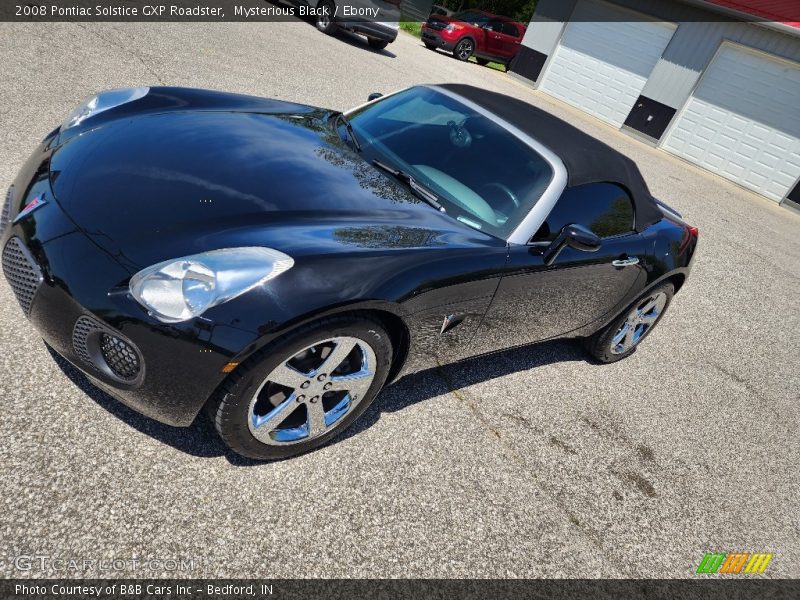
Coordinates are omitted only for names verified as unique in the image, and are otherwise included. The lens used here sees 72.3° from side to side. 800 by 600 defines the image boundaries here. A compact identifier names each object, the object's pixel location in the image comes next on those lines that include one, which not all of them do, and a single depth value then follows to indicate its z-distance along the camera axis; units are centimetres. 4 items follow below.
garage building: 1327
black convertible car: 196
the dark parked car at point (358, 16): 1267
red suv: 1778
